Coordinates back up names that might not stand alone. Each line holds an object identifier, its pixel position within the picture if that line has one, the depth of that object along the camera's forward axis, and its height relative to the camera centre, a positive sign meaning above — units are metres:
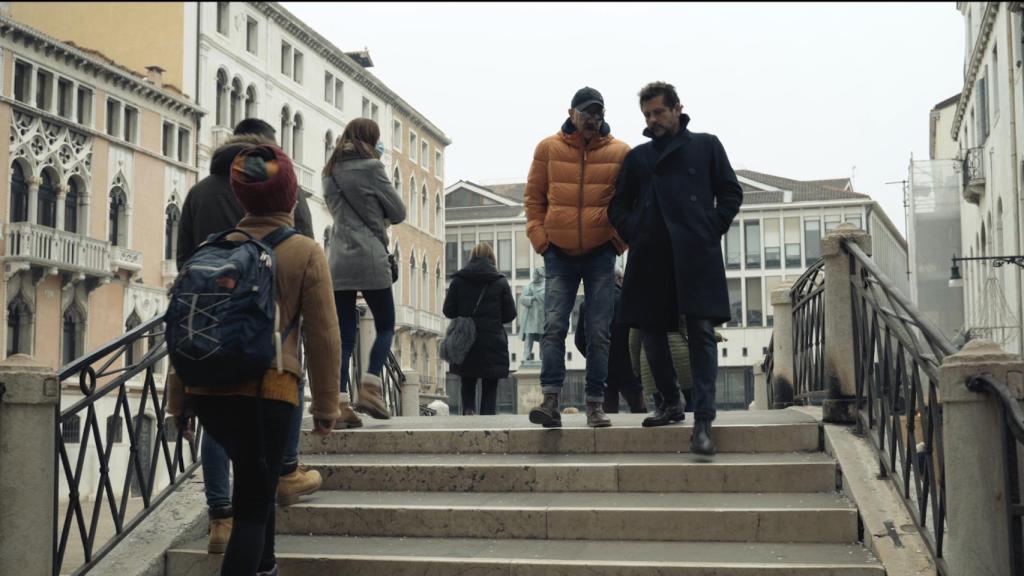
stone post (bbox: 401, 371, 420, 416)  14.07 -0.54
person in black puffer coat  10.80 +0.41
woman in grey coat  7.54 +0.88
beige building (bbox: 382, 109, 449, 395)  59.81 +5.81
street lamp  22.64 +1.72
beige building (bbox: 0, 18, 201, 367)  32.44 +4.99
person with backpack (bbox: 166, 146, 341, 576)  4.10 +0.06
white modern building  67.69 +6.11
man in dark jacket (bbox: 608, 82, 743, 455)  6.40 +0.67
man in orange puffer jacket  6.97 +0.73
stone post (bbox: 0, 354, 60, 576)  5.14 -0.51
